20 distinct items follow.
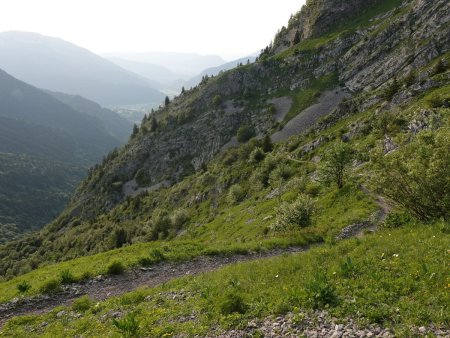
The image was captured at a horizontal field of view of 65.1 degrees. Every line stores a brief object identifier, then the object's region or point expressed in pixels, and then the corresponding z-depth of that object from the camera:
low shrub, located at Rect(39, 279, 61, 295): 24.16
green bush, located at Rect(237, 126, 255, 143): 153.62
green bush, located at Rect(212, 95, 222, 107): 179.38
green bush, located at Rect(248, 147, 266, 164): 101.72
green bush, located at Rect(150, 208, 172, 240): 89.69
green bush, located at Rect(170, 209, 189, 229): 90.12
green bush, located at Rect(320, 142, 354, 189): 44.06
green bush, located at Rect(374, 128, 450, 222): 19.36
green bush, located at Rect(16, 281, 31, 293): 24.20
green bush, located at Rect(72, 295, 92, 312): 20.74
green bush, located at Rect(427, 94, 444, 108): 56.22
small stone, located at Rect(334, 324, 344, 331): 11.91
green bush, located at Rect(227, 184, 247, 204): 84.32
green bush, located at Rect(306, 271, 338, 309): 13.48
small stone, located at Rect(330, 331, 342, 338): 11.53
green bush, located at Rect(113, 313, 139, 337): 14.56
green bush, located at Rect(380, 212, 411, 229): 24.53
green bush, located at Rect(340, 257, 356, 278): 15.63
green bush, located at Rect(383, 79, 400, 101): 78.38
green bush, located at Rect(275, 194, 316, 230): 37.97
